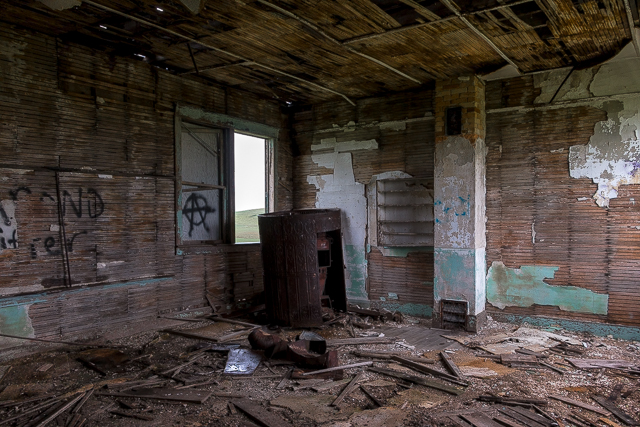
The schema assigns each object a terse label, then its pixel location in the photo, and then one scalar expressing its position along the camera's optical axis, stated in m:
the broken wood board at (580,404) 3.39
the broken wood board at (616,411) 3.25
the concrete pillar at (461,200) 5.77
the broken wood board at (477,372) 4.15
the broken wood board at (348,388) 3.55
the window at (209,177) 6.19
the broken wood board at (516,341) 4.97
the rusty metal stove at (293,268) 5.75
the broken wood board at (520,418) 3.20
